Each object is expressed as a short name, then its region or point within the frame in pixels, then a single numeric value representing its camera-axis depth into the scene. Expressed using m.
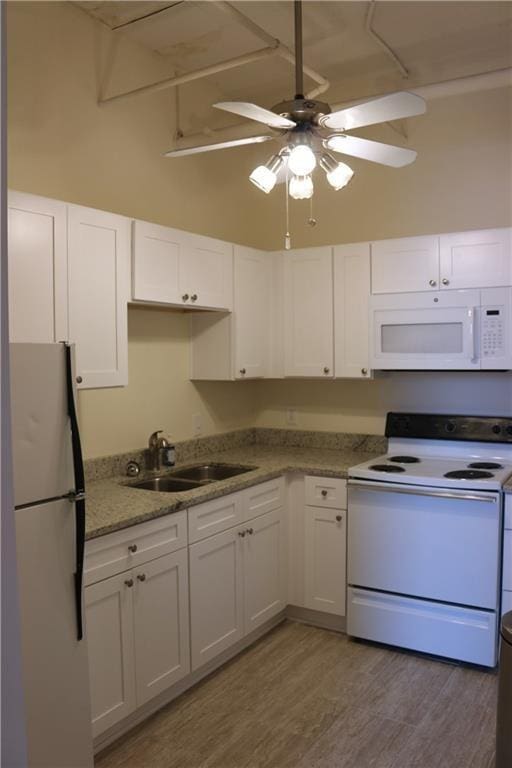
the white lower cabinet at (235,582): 2.90
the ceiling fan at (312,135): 2.01
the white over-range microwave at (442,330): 3.30
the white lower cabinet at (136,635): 2.38
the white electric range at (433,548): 3.01
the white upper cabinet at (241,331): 3.72
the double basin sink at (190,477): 3.30
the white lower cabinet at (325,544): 3.43
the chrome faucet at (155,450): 3.46
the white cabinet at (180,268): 2.98
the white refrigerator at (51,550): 1.93
